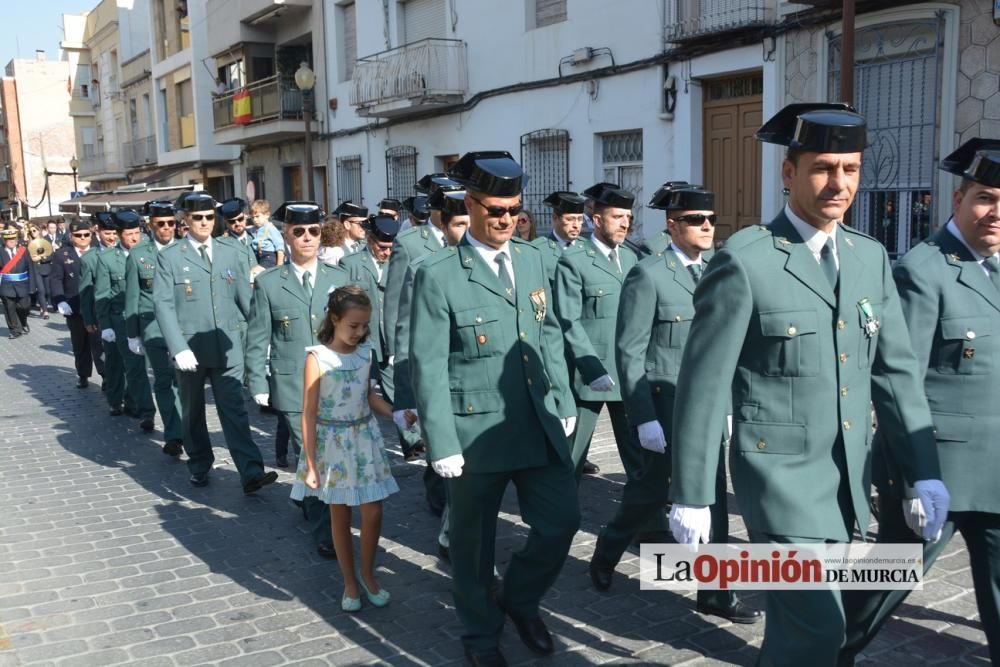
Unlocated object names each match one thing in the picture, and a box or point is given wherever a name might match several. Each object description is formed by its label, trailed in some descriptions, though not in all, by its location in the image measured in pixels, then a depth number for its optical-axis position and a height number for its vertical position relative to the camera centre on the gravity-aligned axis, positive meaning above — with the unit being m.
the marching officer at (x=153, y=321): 8.22 -0.94
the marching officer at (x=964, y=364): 3.45 -0.62
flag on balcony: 26.41 +2.90
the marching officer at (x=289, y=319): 5.96 -0.67
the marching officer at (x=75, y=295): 11.62 -1.05
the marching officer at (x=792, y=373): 2.96 -0.55
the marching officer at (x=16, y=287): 17.97 -1.30
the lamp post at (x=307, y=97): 19.97 +2.59
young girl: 4.82 -1.17
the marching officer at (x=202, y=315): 7.04 -0.77
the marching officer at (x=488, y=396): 3.98 -0.80
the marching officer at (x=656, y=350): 4.62 -0.74
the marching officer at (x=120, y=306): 9.49 -0.94
